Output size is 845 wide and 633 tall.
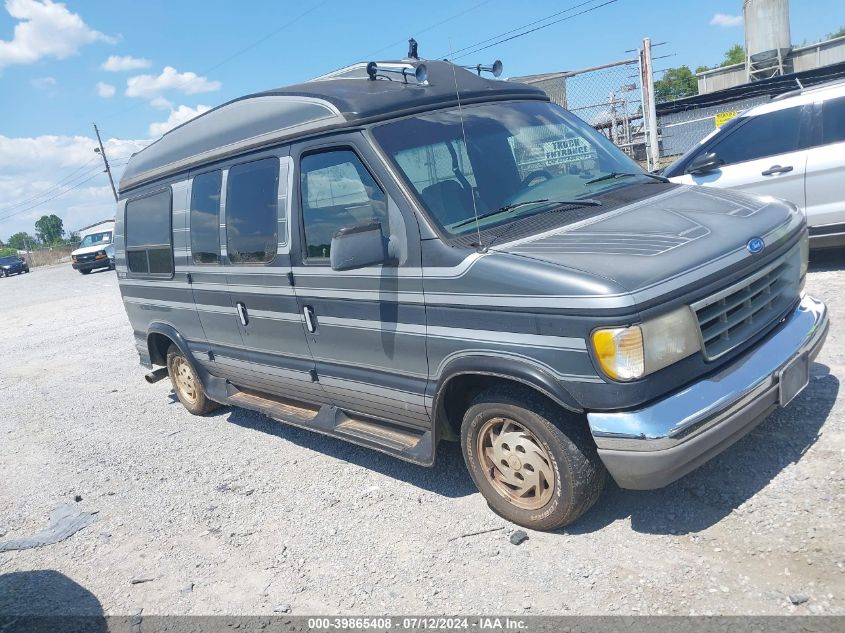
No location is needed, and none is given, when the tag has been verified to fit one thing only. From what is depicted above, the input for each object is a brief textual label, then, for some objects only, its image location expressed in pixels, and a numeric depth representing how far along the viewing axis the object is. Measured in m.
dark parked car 39.03
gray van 2.89
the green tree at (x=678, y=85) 52.91
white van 27.55
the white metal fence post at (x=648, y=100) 10.47
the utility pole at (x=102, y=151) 52.94
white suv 6.56
